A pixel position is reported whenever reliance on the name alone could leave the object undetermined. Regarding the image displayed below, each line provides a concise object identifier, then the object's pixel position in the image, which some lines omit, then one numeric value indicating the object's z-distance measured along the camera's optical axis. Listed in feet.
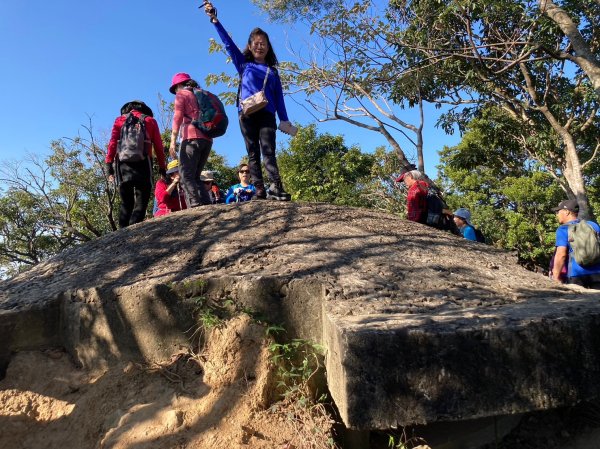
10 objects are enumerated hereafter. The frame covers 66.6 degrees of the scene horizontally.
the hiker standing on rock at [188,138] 14.35
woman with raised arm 14.12
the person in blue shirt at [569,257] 12.70
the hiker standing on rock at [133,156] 15.21
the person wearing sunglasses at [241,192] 18.35
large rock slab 6.31
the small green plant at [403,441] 7.13
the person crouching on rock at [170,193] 17.17
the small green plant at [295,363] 7.95
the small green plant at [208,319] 8.65
